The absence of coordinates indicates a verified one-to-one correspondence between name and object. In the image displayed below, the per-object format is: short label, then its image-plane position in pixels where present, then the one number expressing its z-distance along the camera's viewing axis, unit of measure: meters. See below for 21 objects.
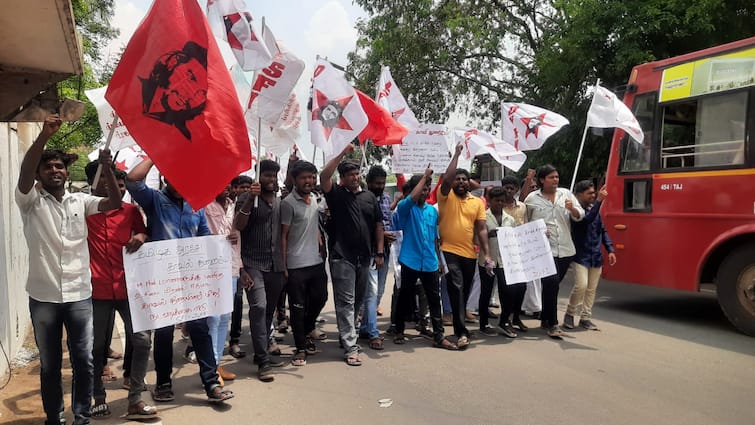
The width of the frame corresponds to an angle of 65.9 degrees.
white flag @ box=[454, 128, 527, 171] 7.02
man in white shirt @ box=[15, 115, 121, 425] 3.42
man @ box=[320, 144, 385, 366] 5.32
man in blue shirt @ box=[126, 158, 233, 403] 4.09
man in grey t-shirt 5.17
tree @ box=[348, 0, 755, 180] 11.04
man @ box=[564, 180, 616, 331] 6.38
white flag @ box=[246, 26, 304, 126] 5.20
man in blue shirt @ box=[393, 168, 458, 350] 5.62
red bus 6.20
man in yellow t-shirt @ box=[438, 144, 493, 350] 5.68
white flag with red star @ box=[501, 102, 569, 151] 7.48
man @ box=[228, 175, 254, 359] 5.43
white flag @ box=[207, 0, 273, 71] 5.27
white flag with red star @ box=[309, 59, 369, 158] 5.36
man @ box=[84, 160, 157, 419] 3.97
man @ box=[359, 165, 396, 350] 5.70
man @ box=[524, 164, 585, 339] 6.25
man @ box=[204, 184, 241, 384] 4.50
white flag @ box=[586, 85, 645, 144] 6.78
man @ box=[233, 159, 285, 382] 4.83
